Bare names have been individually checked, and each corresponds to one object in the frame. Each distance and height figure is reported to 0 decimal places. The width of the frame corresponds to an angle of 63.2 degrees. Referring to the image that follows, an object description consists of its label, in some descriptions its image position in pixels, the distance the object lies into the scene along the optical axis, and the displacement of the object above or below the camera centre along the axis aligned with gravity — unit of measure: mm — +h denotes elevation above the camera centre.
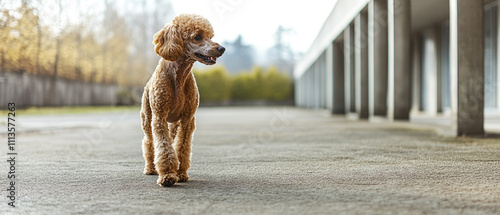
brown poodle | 3037 +118
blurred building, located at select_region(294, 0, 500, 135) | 6707 +1383
